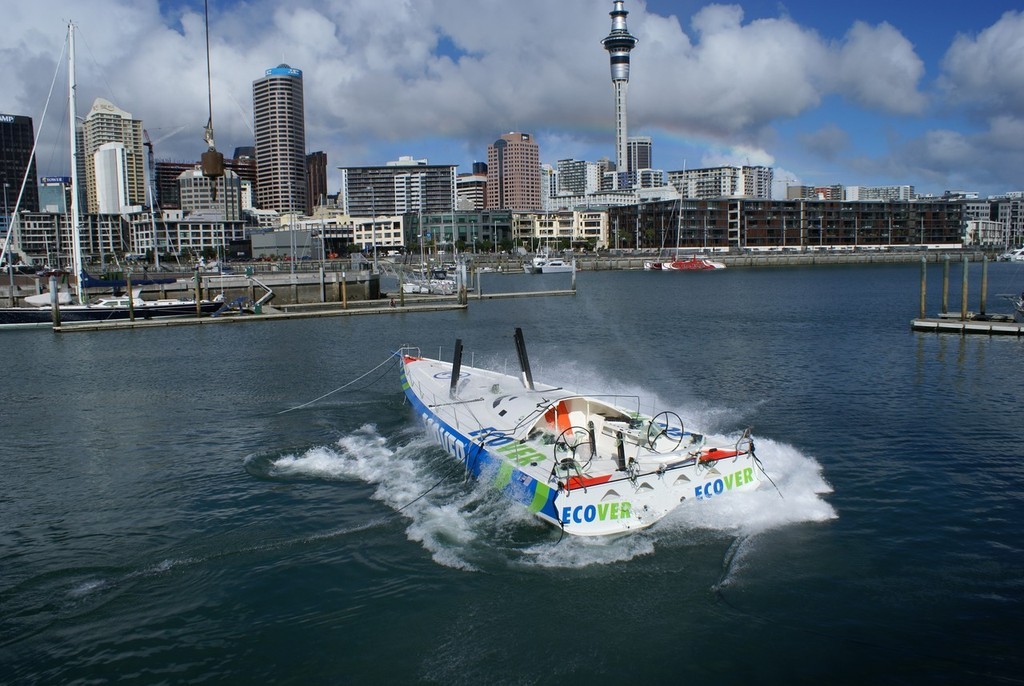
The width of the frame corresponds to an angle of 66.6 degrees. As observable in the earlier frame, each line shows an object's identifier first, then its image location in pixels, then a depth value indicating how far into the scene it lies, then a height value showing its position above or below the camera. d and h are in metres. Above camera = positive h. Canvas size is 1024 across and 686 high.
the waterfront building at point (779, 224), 186.88 +7.97
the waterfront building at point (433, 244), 185.50 +4.72
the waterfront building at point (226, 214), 195.50 +13.28
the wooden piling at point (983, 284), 46.54 -1.82
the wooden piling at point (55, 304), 51.16 -2.28
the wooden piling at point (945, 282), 46.91 -1.70
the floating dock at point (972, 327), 41.75 -4.01
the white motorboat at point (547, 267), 144.75 -1.05
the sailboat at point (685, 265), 156.50 -1.22
